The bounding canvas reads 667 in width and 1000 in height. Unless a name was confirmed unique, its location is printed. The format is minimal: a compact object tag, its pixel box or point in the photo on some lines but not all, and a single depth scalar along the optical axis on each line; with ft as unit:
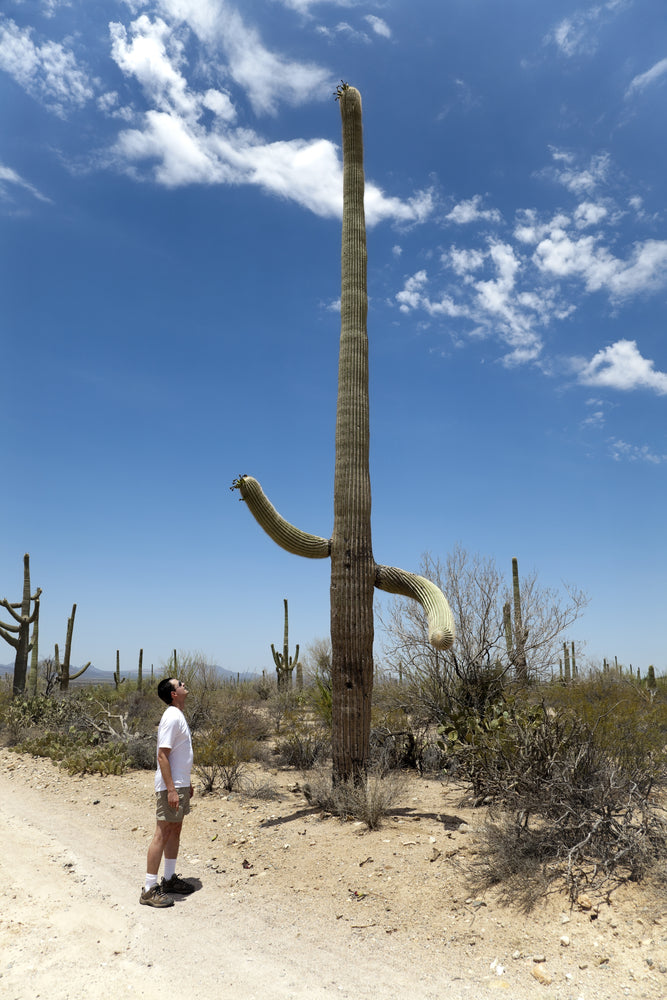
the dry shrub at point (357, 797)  23.24
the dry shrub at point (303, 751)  36.42
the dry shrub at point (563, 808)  17.48
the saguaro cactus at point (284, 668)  69.97
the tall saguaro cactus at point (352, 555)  26.61
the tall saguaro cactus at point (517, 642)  38.32
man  18.40
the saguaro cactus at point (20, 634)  60.34
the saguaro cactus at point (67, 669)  65.46
